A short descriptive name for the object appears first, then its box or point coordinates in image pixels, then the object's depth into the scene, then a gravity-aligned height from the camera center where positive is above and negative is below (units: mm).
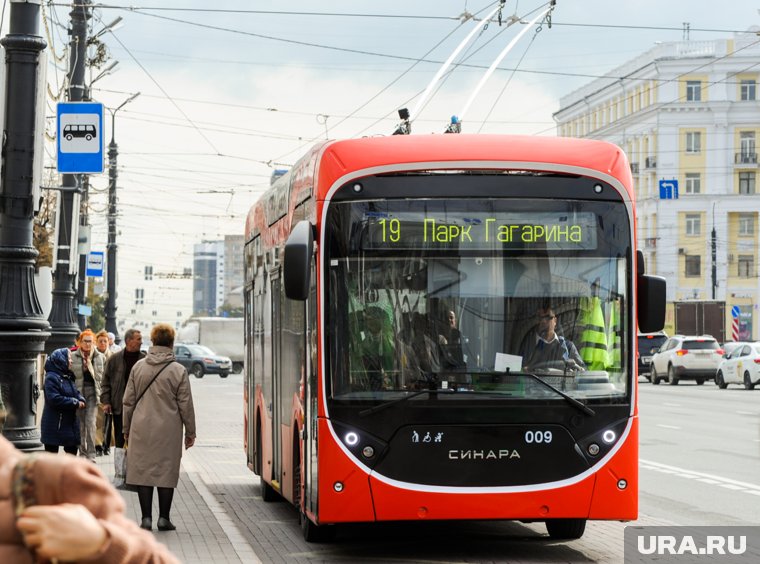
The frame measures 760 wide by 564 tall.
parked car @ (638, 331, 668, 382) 55469 -712
